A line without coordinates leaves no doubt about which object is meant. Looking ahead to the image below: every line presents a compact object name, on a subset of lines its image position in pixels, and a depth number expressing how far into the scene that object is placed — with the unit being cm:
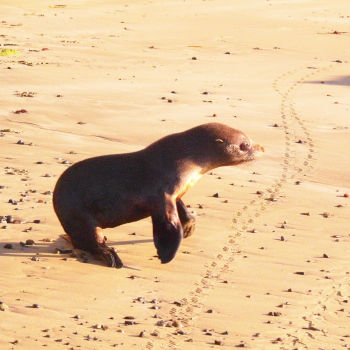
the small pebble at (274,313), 1493
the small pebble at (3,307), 1429
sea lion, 1672
